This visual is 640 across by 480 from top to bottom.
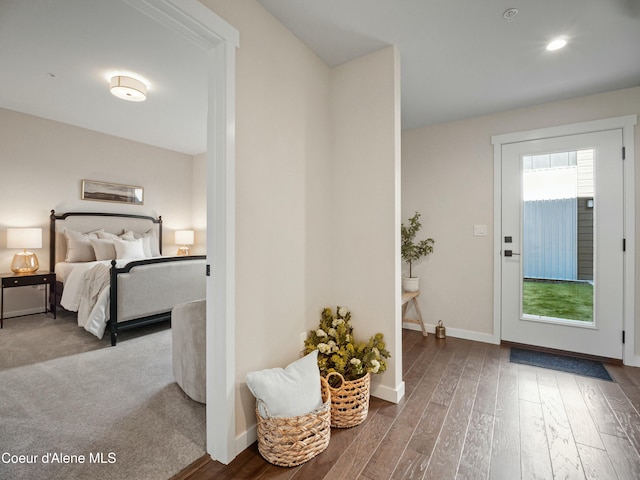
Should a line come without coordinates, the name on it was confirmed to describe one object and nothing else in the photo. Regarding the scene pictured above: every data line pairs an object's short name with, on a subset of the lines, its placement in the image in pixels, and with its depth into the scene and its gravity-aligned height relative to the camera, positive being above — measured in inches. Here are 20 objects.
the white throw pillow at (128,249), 173.2 -6.3
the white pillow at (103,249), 168.6 -6.1
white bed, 120.0 -16.2
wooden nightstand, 140.3 -20.4
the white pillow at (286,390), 58.9 -30.7
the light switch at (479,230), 126.8 +3.4
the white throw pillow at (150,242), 193.6 -2.6
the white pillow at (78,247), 163.9 -5.0
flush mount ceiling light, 113.5 +57.5
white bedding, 119.6 -24.0
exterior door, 105.9 -1.8
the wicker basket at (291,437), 56.8 -38.3
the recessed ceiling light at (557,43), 78.2 +51.5
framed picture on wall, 179.5 +28.7
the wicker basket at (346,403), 69.4 -38.0
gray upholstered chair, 76.7 -28.7
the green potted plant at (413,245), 139.6 -3.2
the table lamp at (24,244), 146.6 -2.9
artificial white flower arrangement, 74.5 -28.8
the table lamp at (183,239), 222.4 -0.7
